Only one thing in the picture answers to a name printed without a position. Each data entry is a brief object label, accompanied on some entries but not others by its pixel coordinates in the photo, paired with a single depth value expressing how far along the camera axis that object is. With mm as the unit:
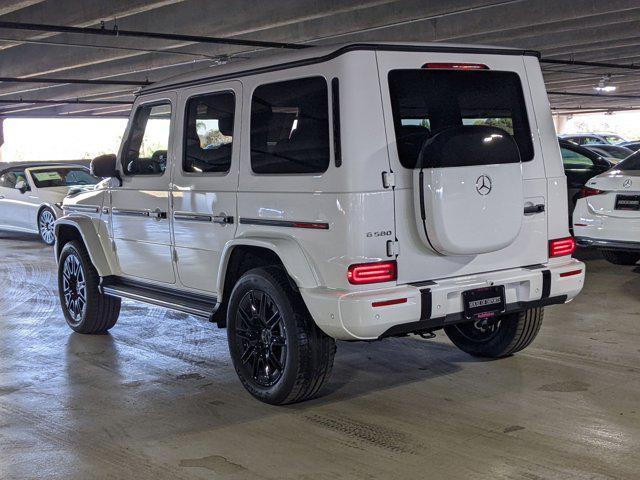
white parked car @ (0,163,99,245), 15555
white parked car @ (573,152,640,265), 9008
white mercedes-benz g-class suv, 4973
